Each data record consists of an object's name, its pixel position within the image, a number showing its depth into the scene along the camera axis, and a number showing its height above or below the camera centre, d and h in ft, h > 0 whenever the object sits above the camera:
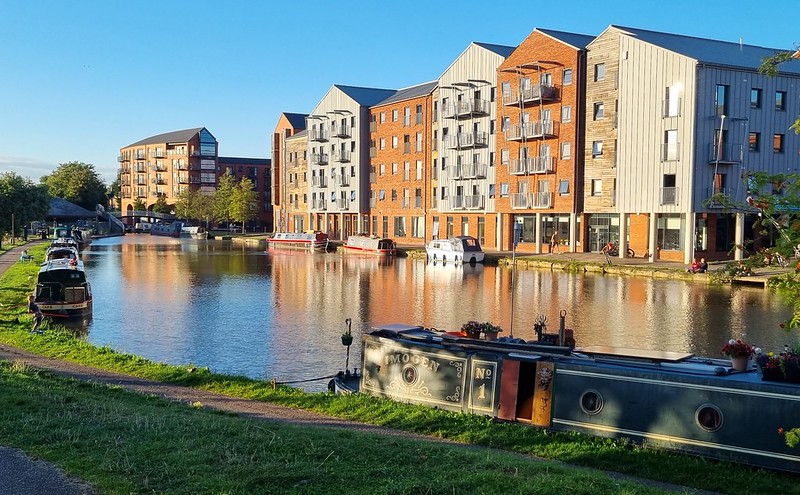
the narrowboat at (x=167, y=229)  414.41 -5.42
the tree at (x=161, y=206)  488.02 +8.62
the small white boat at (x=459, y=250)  186.19 -6.64
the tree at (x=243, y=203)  377.71 +8.81
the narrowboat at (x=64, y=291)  98.84 -9.85
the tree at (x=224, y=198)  395.34 +11.94
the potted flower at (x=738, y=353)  38.24 -6.42
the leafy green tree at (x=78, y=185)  497.87 +22.48
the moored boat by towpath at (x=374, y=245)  226.79 -7.10
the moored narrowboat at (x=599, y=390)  35.24 -8.88
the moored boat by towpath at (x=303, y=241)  262.06 -7.10
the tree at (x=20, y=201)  223.30 +5.42
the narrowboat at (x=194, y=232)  381.13 -6.68
